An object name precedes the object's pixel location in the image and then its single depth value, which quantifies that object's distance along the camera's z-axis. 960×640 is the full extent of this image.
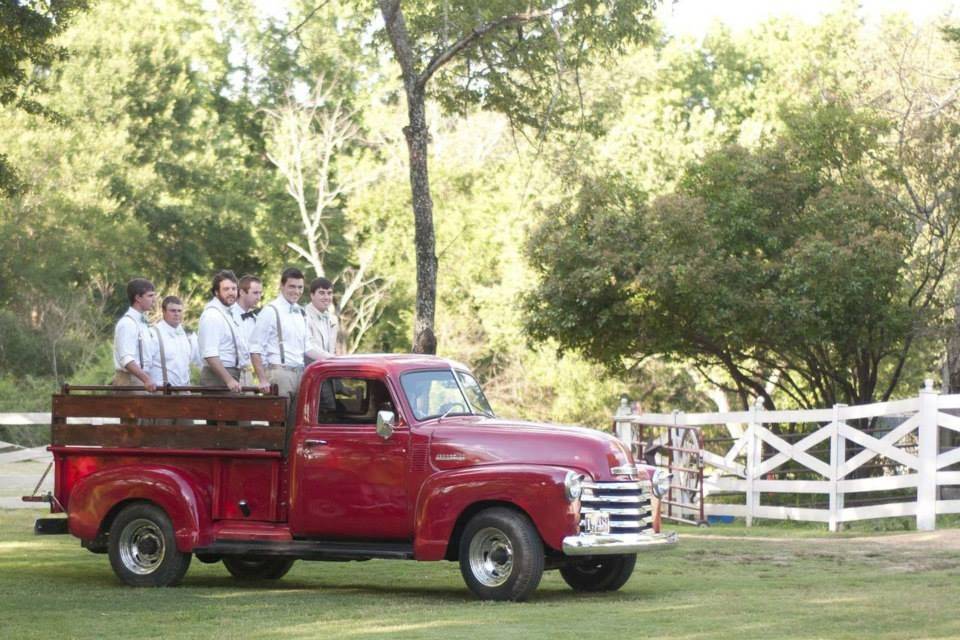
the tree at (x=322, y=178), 56.06
